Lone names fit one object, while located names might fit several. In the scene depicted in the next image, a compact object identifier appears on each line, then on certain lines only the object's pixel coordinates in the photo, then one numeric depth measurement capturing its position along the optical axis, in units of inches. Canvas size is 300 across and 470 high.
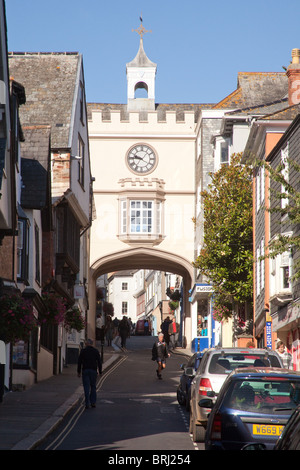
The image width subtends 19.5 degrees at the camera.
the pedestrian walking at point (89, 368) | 805.9
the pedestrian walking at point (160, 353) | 1164.6
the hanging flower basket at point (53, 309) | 1133.7
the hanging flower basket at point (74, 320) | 1336.1
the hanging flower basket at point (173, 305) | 2652.6
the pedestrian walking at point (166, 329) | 1877.8
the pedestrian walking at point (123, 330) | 1929.1
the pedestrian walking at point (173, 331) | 2064.1
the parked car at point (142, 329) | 2928.2
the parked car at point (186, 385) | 790.9
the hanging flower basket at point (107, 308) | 2758.4
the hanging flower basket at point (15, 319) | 734.5
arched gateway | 2005.4
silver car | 560.4
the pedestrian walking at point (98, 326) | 2123.5
